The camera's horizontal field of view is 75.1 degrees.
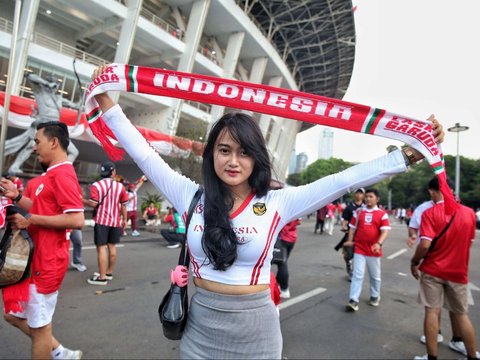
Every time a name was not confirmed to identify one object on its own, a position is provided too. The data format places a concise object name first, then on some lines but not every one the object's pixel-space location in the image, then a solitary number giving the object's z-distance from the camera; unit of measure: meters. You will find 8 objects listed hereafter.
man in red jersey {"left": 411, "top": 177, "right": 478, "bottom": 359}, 3.05
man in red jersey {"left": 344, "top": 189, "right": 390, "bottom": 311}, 4.73
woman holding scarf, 1.41
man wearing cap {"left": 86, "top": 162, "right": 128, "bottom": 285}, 5.18
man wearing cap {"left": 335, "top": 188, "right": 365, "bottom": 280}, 6.00
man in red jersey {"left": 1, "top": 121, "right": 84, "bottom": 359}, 2.23
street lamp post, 19.63
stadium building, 15.14
